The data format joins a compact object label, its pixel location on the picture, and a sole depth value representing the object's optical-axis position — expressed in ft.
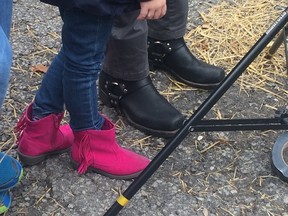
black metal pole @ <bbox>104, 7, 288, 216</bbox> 5.38
